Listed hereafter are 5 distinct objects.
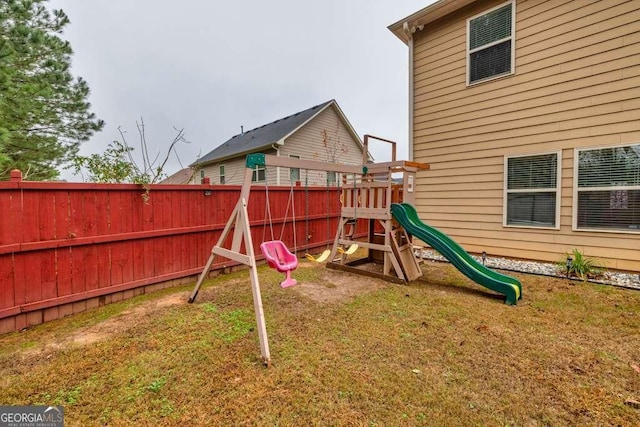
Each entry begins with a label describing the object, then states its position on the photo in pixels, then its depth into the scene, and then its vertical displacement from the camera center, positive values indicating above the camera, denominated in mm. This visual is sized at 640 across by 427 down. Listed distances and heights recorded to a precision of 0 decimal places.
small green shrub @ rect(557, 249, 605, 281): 4208 -999
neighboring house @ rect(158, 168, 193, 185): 20212 +1993
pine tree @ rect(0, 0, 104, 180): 5848 +2583
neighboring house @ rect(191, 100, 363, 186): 12344 +2808
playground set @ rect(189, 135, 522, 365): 3051 -448
